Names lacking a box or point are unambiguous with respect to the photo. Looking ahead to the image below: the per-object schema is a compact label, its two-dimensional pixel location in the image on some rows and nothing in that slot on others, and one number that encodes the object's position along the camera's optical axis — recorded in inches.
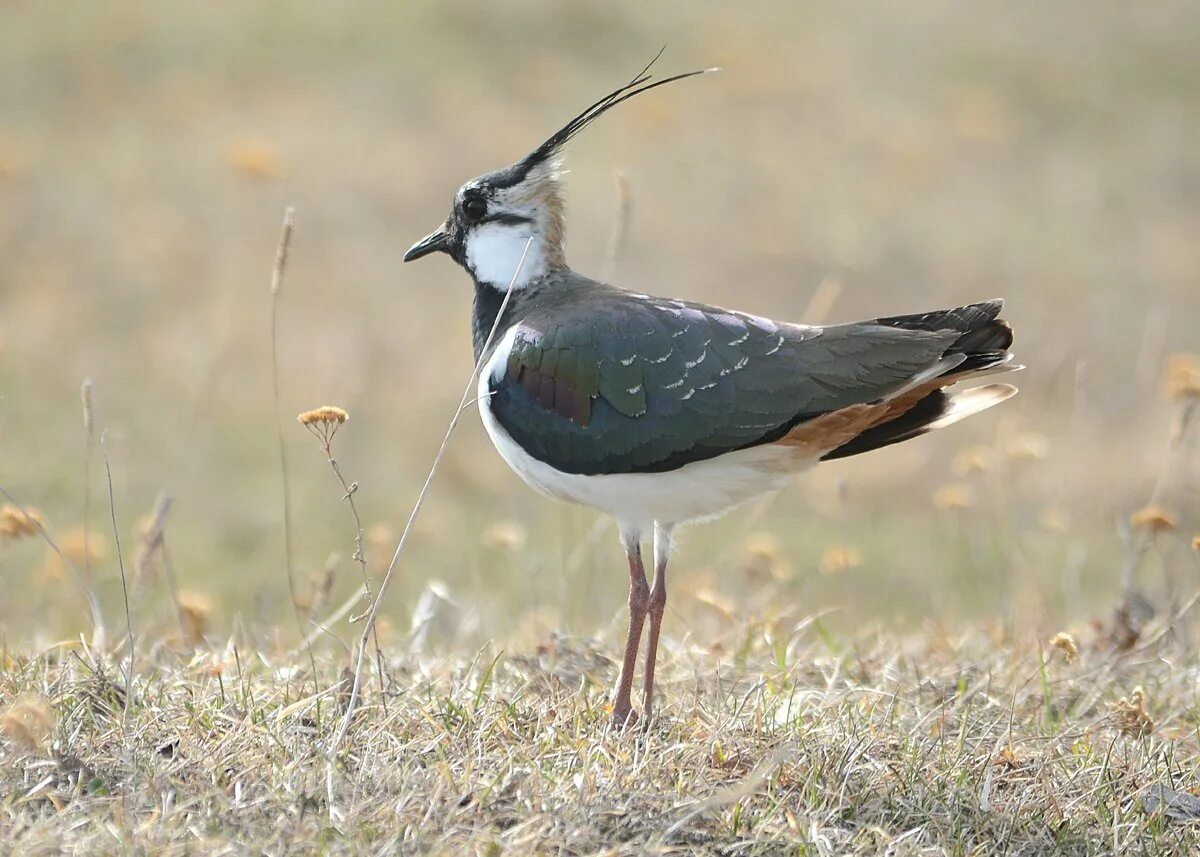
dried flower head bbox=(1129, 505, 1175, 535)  413.4
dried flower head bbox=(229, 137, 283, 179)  596.4
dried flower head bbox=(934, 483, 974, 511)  490.9
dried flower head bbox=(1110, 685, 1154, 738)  354.0
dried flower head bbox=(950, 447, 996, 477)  494.3
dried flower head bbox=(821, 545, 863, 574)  469.7
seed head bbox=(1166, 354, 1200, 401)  431.2
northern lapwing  352.5
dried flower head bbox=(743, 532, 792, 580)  486.9
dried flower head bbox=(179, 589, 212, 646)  424.6
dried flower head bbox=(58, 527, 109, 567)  561.3
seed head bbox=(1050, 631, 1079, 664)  353.4
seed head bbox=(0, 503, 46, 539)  378.9
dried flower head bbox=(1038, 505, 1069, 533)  470.6
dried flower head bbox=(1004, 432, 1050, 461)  493.0
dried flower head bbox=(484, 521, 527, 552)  483.8
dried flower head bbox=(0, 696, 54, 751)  268.5
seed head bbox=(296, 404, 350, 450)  324.5
